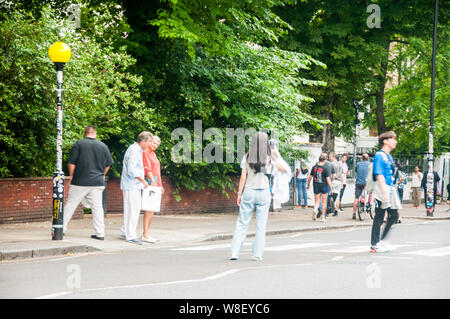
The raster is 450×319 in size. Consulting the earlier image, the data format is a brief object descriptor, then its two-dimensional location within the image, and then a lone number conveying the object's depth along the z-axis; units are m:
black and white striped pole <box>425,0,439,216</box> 24.52
